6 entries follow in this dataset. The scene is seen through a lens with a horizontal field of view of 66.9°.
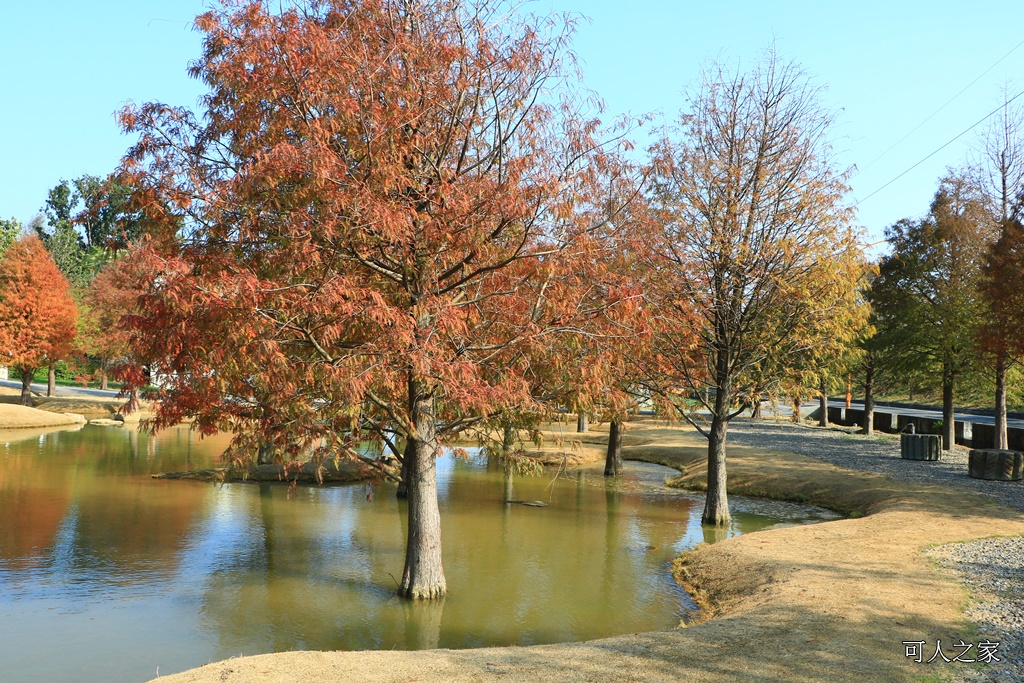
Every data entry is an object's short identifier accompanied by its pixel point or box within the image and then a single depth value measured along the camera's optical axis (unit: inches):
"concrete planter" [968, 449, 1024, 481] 925.2
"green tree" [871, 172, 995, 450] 1225.4
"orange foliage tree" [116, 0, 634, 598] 417.7
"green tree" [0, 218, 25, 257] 2583.7
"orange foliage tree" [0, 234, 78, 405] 1855.3
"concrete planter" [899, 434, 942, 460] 1122.0
